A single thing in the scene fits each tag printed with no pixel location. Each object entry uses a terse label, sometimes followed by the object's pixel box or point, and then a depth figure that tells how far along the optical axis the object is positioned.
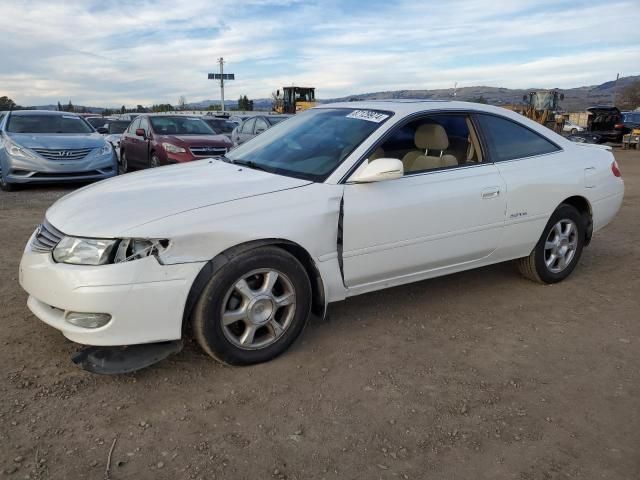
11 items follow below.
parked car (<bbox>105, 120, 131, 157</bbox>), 16.10
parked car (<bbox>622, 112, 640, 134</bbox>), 28.74
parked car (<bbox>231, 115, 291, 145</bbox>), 13.68
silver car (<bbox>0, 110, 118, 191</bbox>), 8.84
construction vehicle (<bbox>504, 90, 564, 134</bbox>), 27.86
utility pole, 52.53
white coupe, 2.79
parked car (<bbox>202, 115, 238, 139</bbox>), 17.21
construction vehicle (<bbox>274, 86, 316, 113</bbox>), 34.34
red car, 10.15
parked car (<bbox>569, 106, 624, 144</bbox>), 25.75
